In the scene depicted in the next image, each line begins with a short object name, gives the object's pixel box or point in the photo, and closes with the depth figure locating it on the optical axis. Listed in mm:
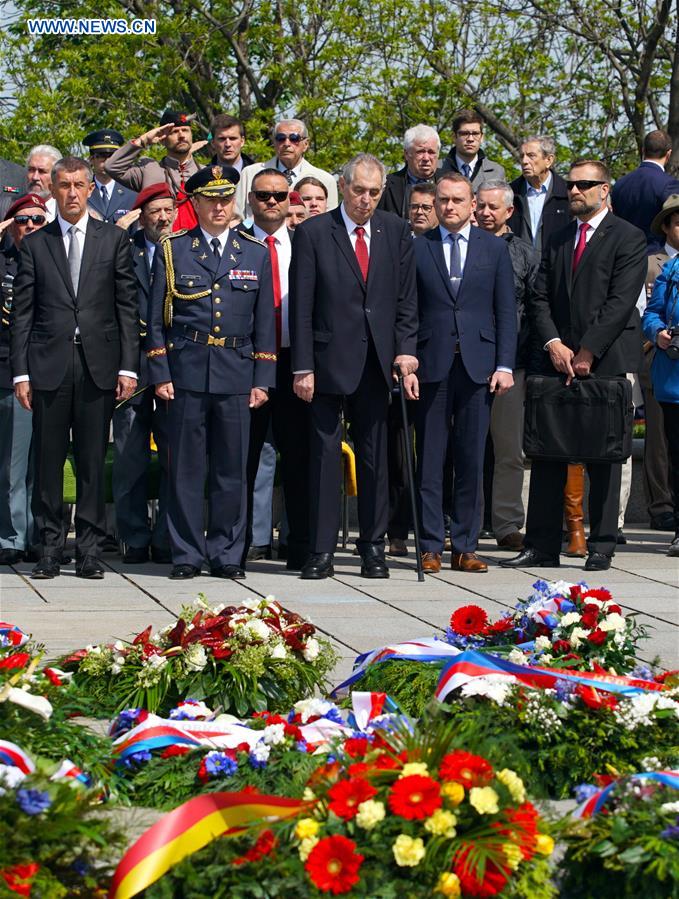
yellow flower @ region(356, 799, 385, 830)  5798
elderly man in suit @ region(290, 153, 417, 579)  15533
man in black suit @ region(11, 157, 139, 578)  15493
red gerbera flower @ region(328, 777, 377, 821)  5888
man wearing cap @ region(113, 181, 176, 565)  16641
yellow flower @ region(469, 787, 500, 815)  5825
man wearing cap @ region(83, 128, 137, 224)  18776
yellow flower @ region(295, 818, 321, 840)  5778
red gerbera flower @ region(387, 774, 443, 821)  5805
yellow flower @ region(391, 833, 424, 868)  5668
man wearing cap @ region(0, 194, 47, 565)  16468
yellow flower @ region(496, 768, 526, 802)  6055
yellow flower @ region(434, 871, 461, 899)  5595
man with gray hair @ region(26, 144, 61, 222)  18803
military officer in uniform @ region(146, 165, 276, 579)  15480
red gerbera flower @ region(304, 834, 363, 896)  5575
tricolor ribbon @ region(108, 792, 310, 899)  5818
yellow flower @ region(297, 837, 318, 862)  5688
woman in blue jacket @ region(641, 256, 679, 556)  17215
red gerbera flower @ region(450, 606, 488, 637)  10089
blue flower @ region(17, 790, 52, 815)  5738
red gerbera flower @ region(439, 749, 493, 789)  5995
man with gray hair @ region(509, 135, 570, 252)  18549
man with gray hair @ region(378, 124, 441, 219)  18856
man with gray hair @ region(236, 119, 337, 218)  19074
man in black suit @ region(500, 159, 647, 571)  16281
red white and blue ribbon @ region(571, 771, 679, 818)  6516
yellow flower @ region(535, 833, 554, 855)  5862
